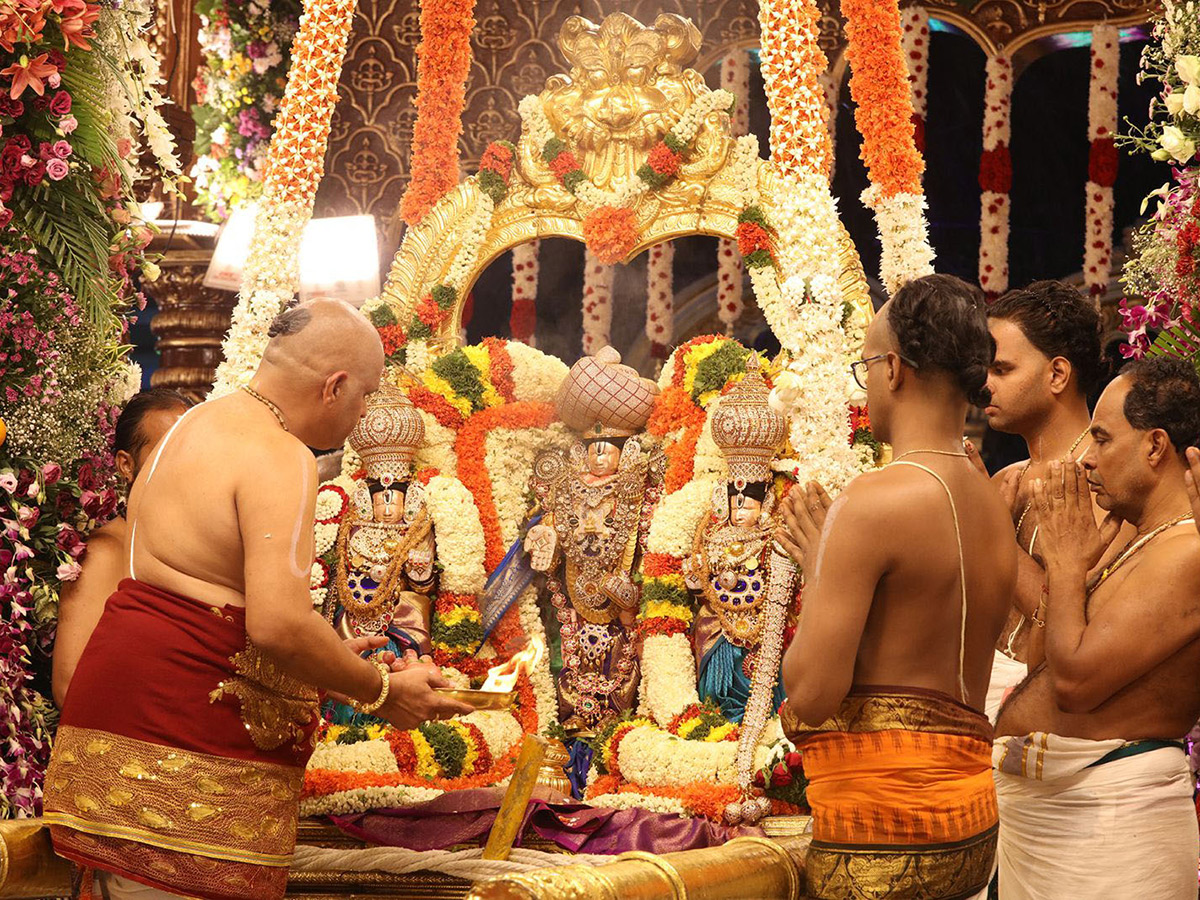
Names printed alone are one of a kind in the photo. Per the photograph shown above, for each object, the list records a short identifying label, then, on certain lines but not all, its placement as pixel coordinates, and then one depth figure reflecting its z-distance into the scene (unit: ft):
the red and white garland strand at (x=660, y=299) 35.65
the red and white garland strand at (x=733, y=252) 34.53
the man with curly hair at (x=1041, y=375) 12.77
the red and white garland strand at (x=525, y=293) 34.24
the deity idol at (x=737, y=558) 17.80
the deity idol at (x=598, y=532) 18.86
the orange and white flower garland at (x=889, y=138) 19.45
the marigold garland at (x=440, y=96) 22.38
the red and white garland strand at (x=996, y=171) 33.73
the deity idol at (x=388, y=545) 19.31
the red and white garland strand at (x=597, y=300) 34.65
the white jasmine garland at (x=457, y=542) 19.49
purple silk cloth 15.81
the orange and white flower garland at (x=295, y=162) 21.18
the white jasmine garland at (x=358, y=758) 18.08
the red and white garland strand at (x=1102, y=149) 33.04
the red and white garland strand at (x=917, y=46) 33.71
